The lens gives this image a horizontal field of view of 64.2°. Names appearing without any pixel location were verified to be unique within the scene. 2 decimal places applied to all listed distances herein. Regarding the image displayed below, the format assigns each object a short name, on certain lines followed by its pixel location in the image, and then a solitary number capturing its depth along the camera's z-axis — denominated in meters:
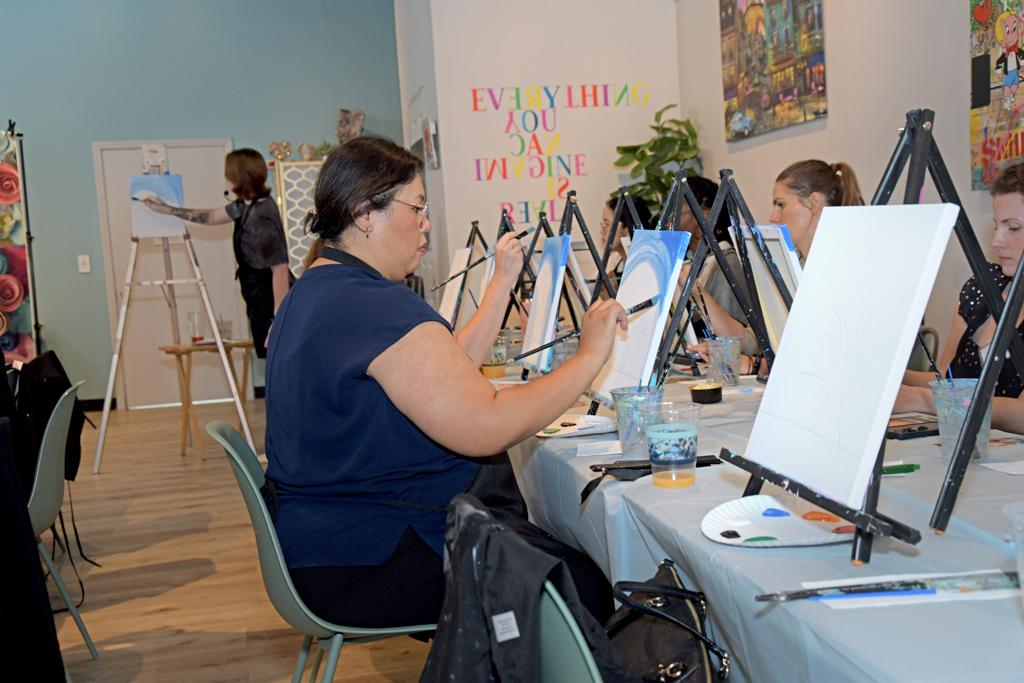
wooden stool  4.68
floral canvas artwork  5.38
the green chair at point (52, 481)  2.21
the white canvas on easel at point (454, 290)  3.19
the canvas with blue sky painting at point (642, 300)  1.62
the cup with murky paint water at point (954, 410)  1.28
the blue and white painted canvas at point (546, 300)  2.26
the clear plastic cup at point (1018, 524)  0.74
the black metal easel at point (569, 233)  2.14
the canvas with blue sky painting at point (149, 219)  4.99
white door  6.77
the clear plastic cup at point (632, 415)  1.48
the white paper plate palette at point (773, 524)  0.99
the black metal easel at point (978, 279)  1.01
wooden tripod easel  4.61
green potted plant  4.73
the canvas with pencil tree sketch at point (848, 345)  0.89
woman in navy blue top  1.27
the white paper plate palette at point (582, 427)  1.77
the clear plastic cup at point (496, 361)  2.77
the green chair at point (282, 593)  1.35
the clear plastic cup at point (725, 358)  2.21
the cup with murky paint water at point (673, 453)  1.31
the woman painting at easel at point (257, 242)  4.44
